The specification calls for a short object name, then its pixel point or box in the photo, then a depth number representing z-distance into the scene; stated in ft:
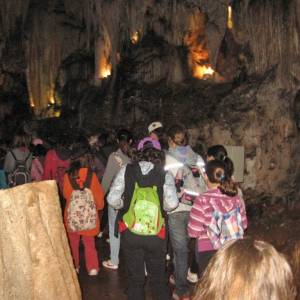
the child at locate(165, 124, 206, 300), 14.90
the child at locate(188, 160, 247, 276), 12.55
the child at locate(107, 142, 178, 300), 12.85
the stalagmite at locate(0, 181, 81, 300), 8.29
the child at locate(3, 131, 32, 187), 20.89
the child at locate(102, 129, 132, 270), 18.62
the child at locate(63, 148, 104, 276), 17.48
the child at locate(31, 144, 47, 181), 23.16
